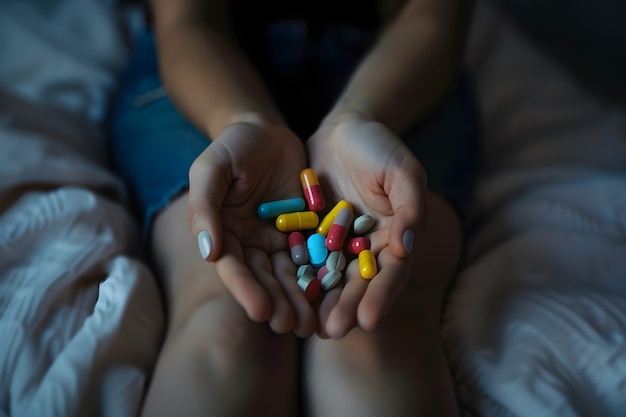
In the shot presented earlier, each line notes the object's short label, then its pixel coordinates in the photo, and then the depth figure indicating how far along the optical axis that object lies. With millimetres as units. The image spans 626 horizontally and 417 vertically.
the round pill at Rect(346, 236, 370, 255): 657
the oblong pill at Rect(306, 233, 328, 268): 685
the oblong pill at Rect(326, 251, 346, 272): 652
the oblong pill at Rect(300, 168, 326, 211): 727
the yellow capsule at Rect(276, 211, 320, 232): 701
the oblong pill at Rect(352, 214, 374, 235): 673
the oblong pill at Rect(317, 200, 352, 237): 708
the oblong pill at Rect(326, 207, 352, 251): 679
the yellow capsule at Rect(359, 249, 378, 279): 601
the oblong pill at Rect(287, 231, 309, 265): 680
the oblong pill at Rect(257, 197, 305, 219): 697
